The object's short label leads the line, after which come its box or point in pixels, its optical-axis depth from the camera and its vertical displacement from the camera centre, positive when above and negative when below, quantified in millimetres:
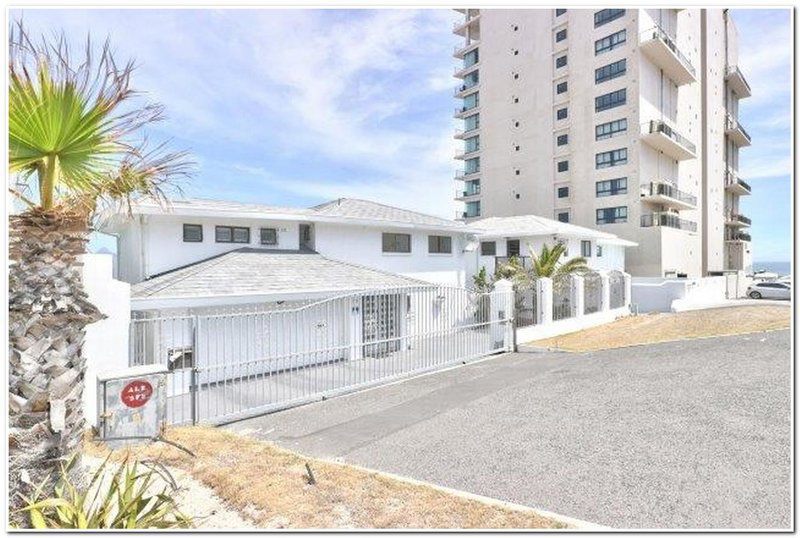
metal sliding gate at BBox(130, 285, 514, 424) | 9547 -2359
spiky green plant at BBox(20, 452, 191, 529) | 3727 -2220
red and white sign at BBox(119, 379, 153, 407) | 6672 -1949
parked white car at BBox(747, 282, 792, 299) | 30238 -1711
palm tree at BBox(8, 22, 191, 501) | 3584 +234
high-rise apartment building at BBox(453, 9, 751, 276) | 35094 +14114
